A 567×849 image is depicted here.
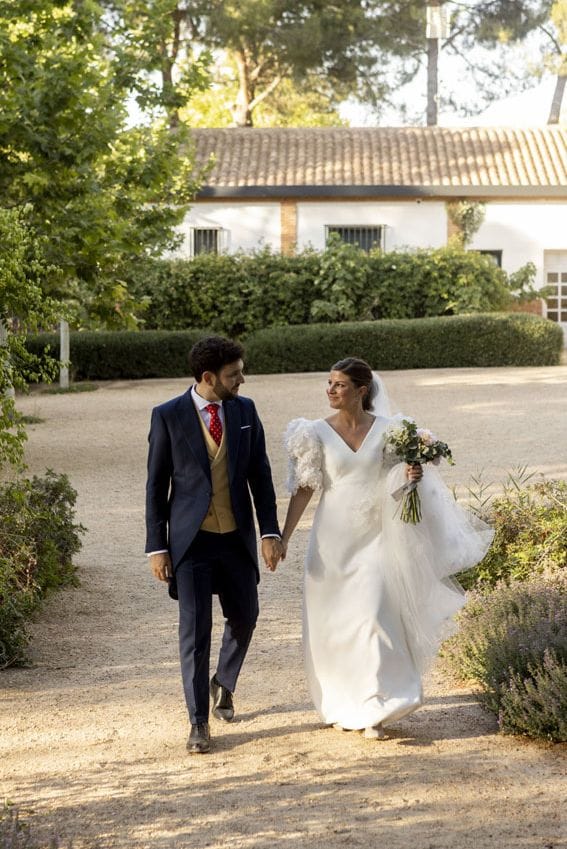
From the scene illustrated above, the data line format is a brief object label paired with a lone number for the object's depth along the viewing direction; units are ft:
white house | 99.45
